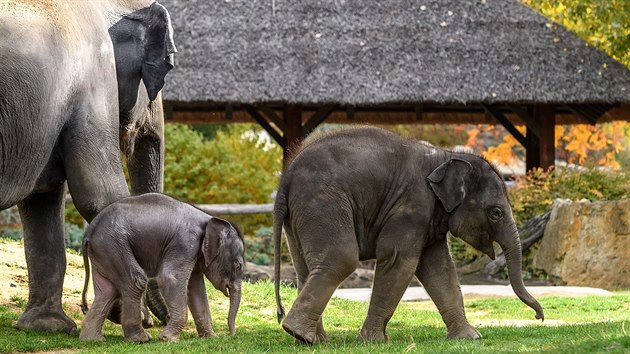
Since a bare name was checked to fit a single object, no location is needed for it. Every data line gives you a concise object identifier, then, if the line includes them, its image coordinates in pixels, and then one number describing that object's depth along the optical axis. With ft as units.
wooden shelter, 143.02
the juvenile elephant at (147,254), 62.69
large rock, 122.11
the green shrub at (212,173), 176.96
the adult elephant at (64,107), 59.57
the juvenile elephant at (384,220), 60.59
